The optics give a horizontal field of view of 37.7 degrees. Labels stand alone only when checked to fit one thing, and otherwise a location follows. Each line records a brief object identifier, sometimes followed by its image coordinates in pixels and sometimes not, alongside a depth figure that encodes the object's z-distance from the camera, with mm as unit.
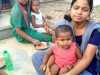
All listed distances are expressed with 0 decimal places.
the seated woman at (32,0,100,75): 1211
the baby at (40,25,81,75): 1286
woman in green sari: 2208
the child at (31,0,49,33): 2299
